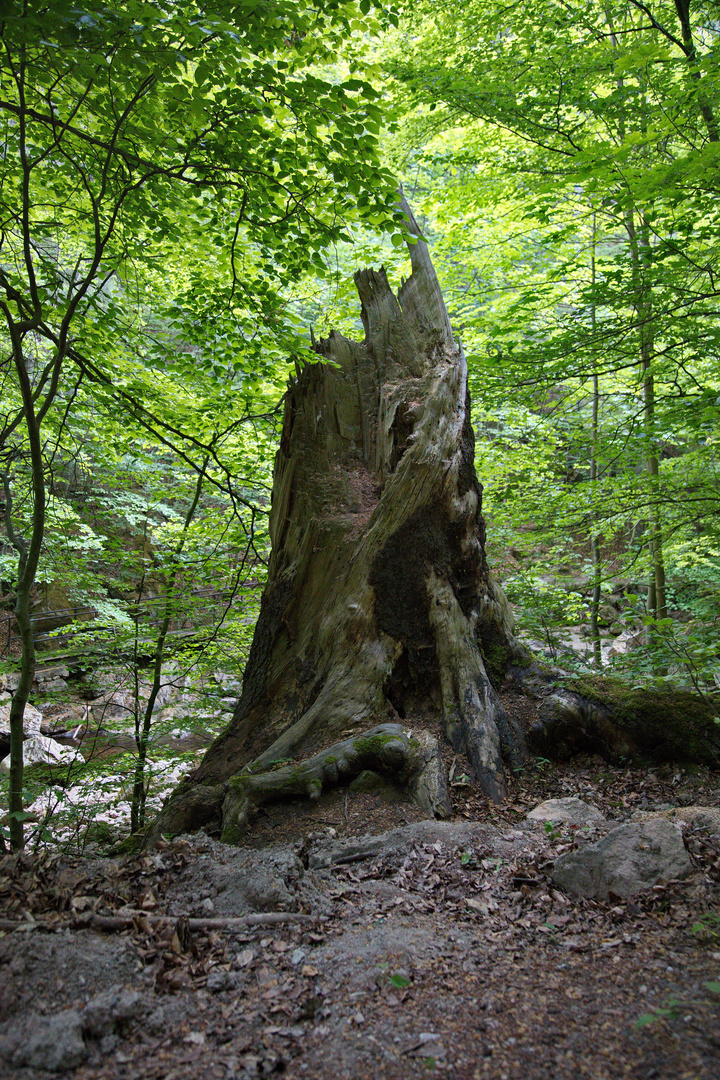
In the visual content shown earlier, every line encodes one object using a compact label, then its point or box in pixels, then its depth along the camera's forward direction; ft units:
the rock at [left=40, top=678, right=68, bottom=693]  45.85
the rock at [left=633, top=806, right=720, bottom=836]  9.25
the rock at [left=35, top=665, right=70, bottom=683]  46.47
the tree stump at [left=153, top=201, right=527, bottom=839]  13.11
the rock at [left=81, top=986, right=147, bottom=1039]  5.51
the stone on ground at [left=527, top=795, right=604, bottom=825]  10.59
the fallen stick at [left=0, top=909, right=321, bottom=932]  6.92
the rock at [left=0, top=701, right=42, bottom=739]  38.71
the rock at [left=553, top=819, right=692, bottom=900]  7.98
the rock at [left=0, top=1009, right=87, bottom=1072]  4.91
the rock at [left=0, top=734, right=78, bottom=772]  34.71
